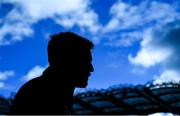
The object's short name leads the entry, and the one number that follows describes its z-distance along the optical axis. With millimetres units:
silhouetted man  1831
